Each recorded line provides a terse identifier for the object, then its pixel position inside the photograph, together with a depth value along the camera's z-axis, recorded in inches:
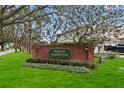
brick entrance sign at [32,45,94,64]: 184.7
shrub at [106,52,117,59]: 267.7
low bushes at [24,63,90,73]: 160.6
